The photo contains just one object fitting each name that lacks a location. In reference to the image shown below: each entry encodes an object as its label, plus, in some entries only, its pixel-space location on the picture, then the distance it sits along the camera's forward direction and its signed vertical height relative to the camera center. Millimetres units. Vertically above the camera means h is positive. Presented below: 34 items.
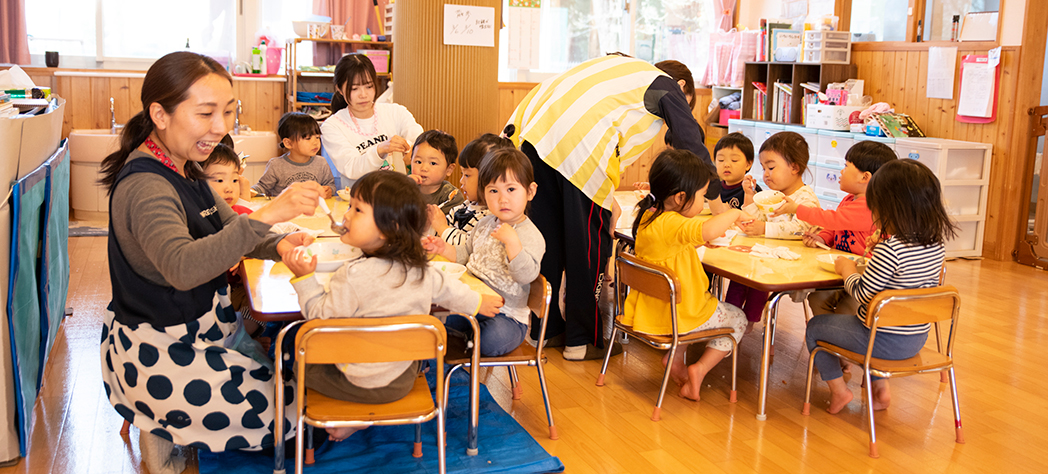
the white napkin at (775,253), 2723 -455
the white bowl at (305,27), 6445 +625
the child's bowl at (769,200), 3227 -323
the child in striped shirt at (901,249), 2379 -371
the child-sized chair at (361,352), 1779 -551
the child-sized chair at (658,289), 2510 -556
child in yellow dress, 2641 -462
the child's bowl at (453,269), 2242 -454
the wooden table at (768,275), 2395 -476
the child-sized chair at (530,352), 2271 -702
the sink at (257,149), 6141 -356
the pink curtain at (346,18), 6777 +755
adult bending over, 2973 -121
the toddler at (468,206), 2682 -346
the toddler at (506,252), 2344 -430
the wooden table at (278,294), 1868 -475
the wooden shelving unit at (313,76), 6457 +237
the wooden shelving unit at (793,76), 6383 +381
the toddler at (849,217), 2855 -339
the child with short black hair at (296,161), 3580 -260
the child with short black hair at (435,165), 3156 -222
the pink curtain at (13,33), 5883 +458
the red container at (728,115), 7557 +33
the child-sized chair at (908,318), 2277 -556
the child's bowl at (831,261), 2583 -461
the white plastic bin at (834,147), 5902 -183
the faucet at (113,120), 6003 -165
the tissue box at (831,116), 5973 +48
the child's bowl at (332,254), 2115 -410
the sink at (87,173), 5672 -546
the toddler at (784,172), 3201 -211
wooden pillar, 3996 +170
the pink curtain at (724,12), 8031 +1068
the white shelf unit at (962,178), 5094 -331
